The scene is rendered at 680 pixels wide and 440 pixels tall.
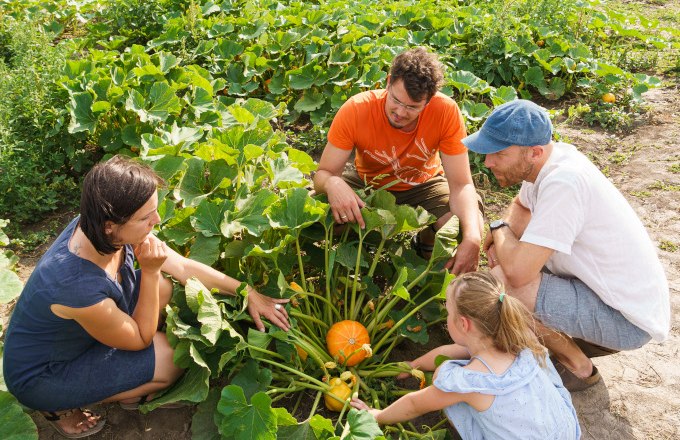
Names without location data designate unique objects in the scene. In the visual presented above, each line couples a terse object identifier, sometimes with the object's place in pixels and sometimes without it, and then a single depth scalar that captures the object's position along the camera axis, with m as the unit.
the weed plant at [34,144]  4.12
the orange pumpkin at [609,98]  5.55
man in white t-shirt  2.62
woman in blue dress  2.26
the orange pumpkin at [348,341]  2.87
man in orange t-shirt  3.12
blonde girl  2.29
